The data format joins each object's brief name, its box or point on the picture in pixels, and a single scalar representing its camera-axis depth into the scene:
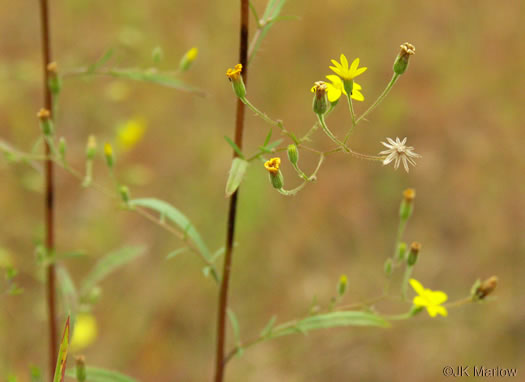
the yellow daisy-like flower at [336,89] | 0.80
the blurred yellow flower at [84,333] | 1.20
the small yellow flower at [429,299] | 0.83
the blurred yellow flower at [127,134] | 0.99
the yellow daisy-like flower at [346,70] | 0.79
